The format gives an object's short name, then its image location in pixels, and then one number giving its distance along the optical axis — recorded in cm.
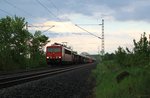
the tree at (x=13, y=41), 4107
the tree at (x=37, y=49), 5395
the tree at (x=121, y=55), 2990
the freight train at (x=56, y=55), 5406
